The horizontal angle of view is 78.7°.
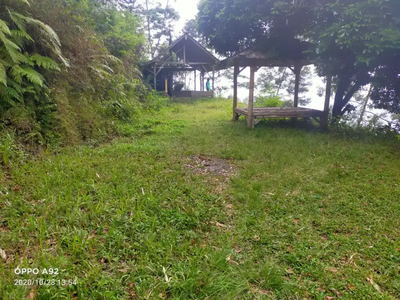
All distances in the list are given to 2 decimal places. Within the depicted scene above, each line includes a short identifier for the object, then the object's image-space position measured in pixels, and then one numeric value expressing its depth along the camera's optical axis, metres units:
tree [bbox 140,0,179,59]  27.72
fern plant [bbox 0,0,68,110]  4.25
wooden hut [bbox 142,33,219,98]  18.58
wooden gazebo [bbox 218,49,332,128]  8.45
